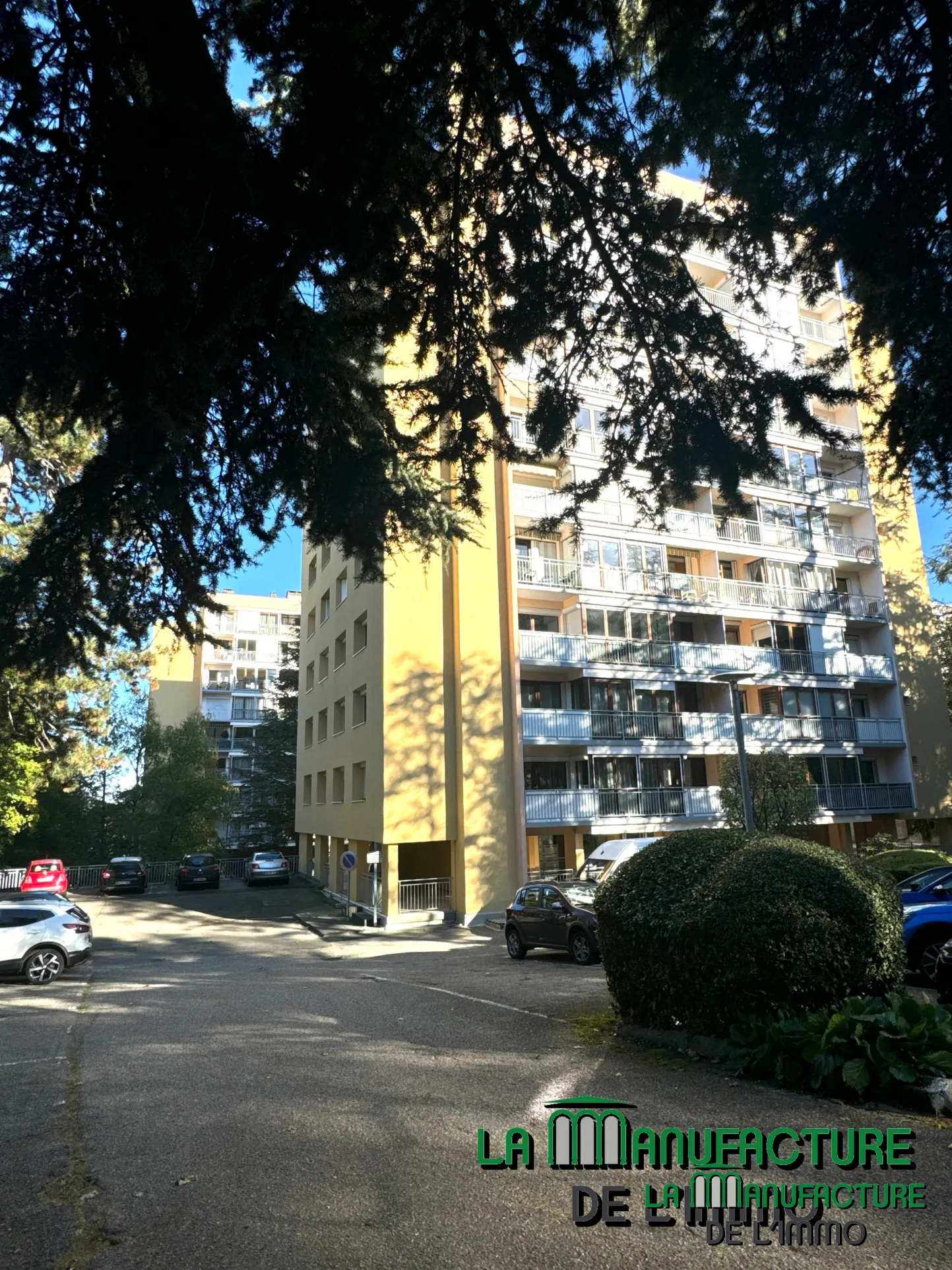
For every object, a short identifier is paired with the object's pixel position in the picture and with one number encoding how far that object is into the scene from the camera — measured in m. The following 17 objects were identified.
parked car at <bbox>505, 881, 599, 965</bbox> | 14.91
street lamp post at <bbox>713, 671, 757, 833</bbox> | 17.28
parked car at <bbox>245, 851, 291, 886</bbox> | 38.75
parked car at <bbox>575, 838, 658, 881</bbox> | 20.23
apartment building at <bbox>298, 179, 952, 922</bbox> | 24.41
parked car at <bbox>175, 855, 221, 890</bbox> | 38.00
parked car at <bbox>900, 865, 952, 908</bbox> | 13.40
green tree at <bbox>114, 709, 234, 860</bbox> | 45.50
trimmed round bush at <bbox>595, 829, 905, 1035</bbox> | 6.62
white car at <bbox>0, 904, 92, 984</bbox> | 15.19
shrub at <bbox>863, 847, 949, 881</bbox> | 20.49
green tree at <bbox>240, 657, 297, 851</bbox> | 48.91
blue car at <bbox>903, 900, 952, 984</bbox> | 10.96
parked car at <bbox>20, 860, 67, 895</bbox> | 29.31
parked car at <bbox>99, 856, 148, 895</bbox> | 35.81
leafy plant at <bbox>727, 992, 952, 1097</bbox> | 5.55
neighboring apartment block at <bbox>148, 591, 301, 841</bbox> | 63.50
